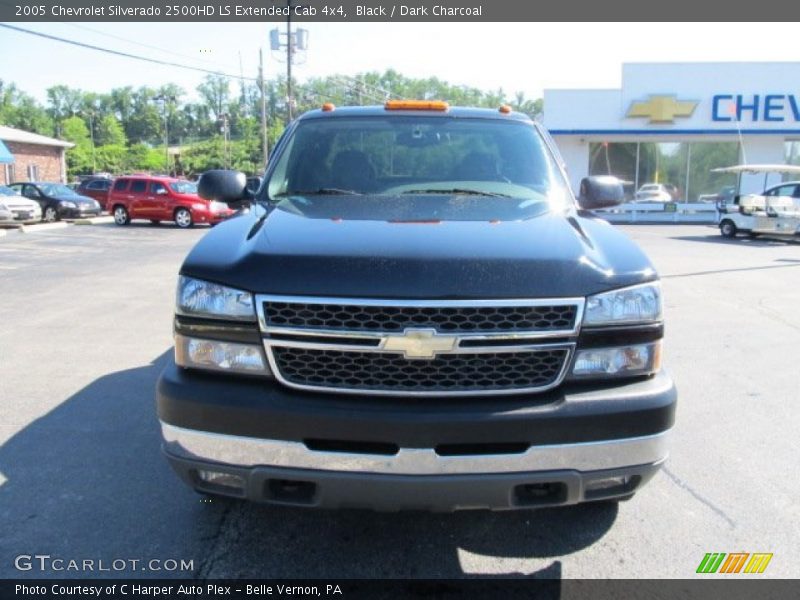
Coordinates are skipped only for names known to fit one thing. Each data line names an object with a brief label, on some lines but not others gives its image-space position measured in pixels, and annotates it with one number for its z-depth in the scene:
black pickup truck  2.38
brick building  41.78
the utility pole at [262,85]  46.14
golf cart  18.86
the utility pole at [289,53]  36.28
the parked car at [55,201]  25.91
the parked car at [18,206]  22.89
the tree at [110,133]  121.81
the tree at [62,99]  134.38
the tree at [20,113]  110.31
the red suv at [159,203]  24.27
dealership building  29.23
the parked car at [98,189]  31.00
